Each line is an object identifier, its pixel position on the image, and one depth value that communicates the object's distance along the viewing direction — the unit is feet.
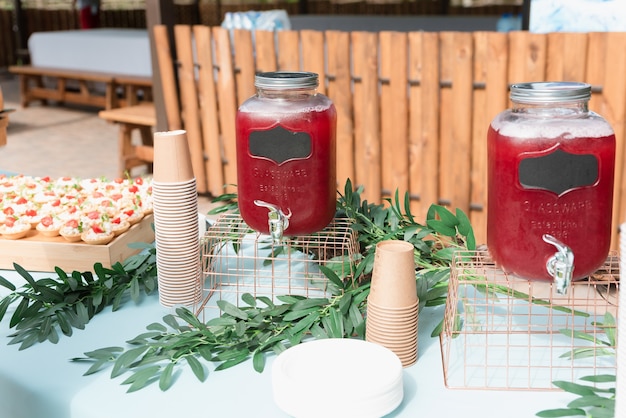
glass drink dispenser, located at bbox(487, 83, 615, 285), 3.36
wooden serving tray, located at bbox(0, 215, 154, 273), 5.41
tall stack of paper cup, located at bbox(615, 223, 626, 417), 2.93
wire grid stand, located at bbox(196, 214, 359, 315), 4.63
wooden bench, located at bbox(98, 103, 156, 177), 18.24
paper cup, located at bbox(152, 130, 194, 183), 4.43
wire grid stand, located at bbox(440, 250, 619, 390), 3.86
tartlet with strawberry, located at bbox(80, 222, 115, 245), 5.41
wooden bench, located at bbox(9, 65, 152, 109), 25.80
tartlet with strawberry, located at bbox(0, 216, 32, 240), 5.56
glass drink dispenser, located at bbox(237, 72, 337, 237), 4.09
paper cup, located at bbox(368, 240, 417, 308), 3.77
